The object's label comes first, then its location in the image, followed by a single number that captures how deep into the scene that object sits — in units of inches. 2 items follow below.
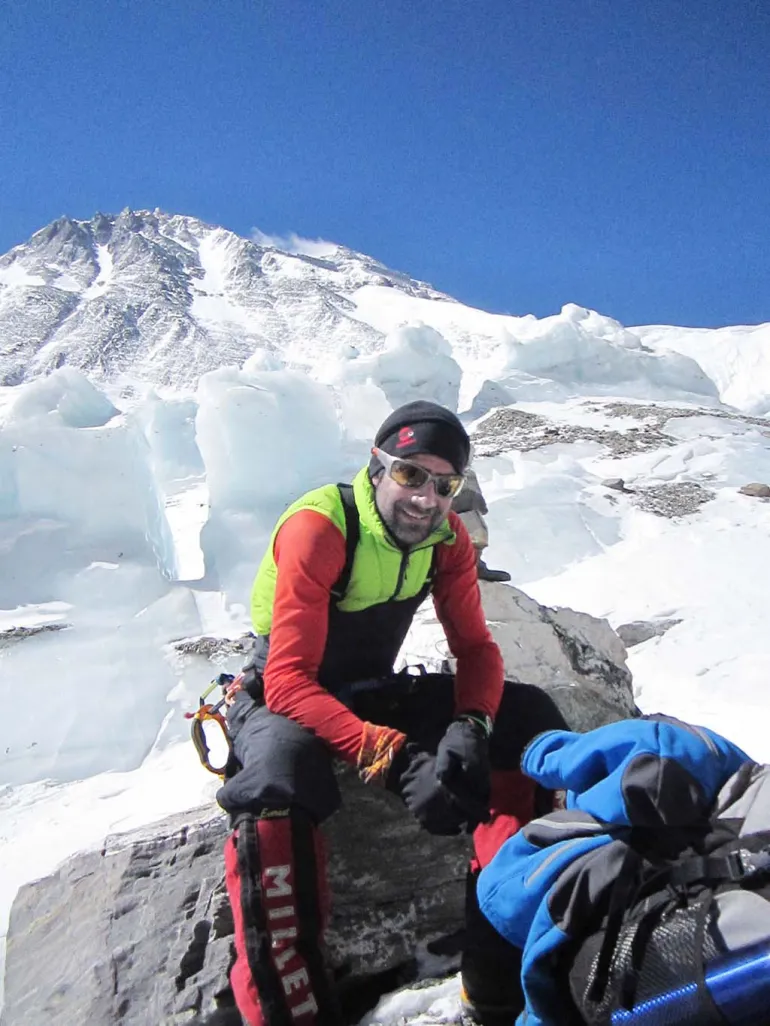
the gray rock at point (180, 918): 90.4
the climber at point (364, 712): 76.3
